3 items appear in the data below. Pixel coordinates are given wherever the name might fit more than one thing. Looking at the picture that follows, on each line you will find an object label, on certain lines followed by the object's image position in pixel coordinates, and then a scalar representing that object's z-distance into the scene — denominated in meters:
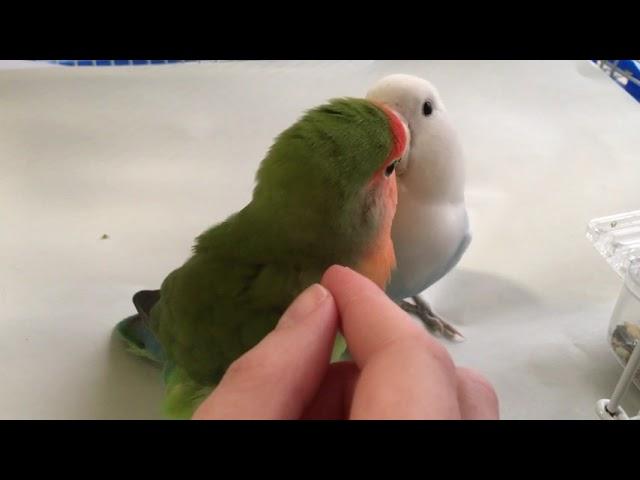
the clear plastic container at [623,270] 0.30
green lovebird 0.22
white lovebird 0.27
